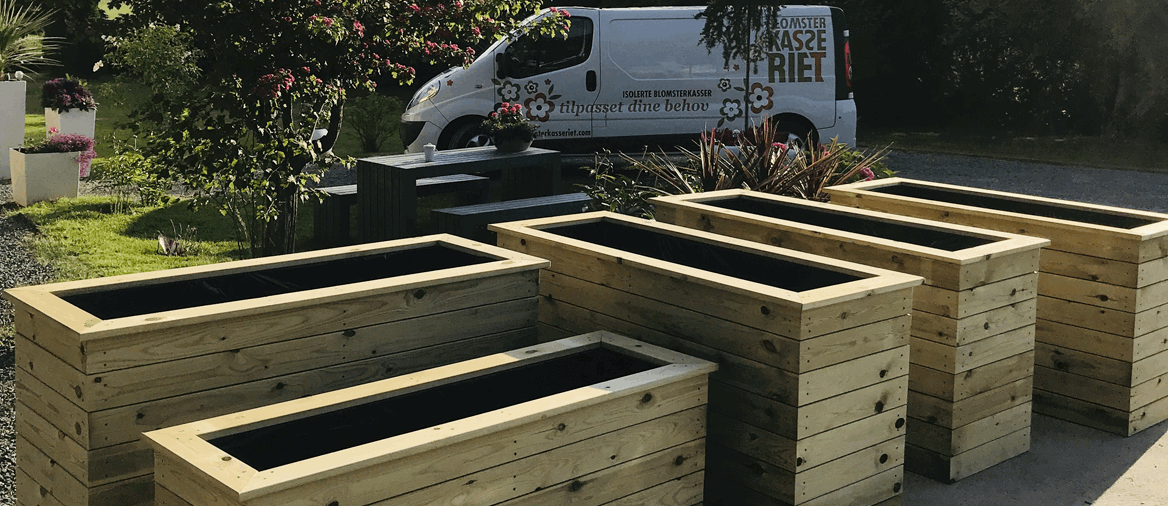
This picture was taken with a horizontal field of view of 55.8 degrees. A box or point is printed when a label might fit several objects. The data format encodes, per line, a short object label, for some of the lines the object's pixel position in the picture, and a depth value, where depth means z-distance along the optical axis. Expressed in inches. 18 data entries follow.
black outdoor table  298.0
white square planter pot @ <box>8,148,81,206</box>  388.5
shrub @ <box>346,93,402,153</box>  590.2
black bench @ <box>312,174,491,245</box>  319.6
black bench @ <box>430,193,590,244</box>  281.4
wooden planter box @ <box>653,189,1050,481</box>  154.5
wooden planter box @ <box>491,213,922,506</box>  131.3
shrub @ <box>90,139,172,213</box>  245.3
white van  445.4
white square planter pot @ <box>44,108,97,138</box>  475.5
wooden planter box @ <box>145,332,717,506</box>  98.1
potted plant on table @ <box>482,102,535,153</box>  332.8
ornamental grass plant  270.1
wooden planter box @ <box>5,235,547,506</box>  118.2
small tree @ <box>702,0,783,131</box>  407.8
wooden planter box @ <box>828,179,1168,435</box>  174.7
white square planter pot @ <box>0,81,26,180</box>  449.1
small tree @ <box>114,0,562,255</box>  219.8
